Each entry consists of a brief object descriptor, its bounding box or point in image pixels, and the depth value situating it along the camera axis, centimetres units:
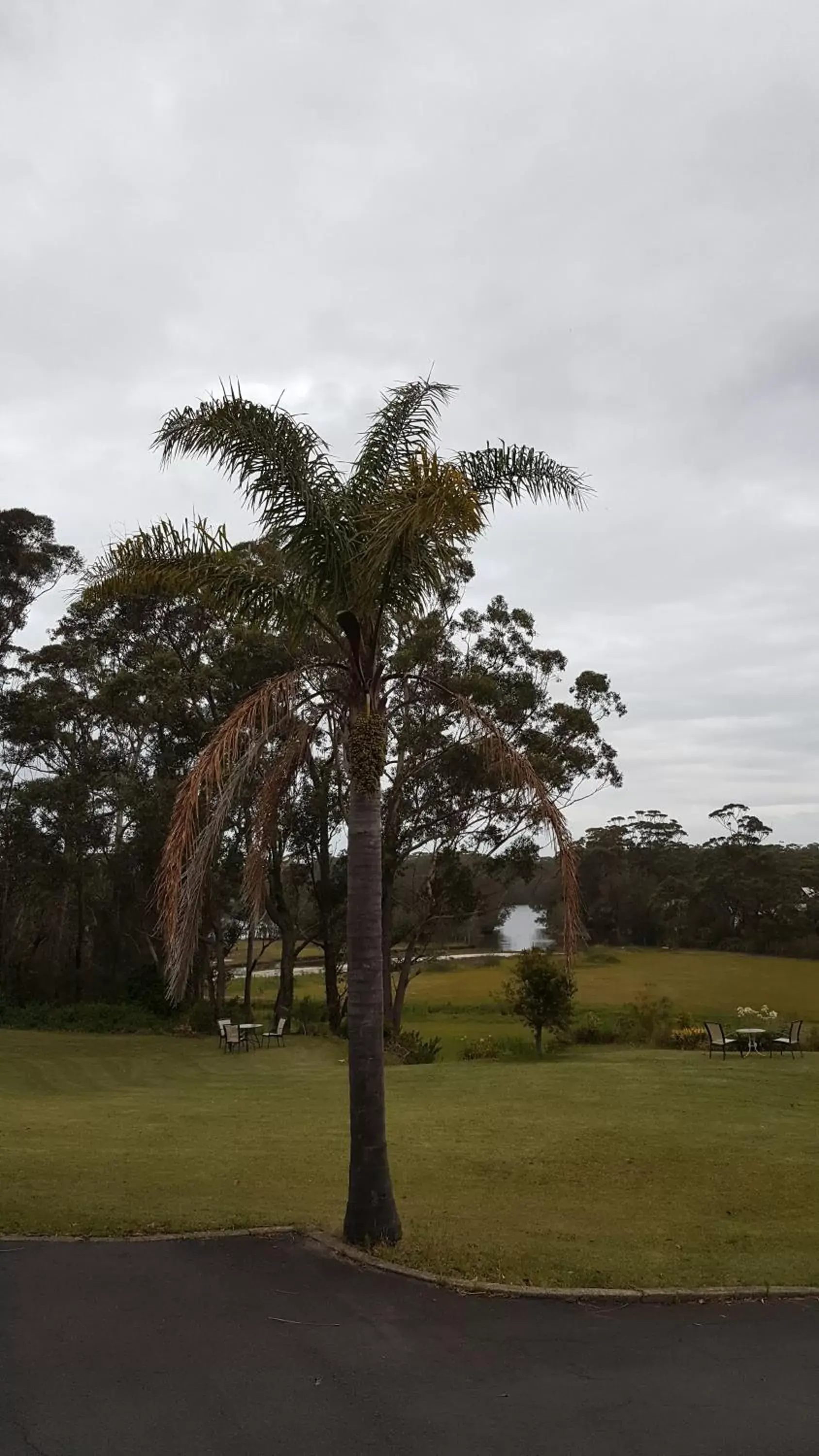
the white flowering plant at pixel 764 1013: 2555
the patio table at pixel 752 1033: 2161
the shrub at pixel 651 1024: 2614
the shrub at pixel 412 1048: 2542
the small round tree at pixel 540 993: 2338
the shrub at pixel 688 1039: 2517
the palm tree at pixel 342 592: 721
